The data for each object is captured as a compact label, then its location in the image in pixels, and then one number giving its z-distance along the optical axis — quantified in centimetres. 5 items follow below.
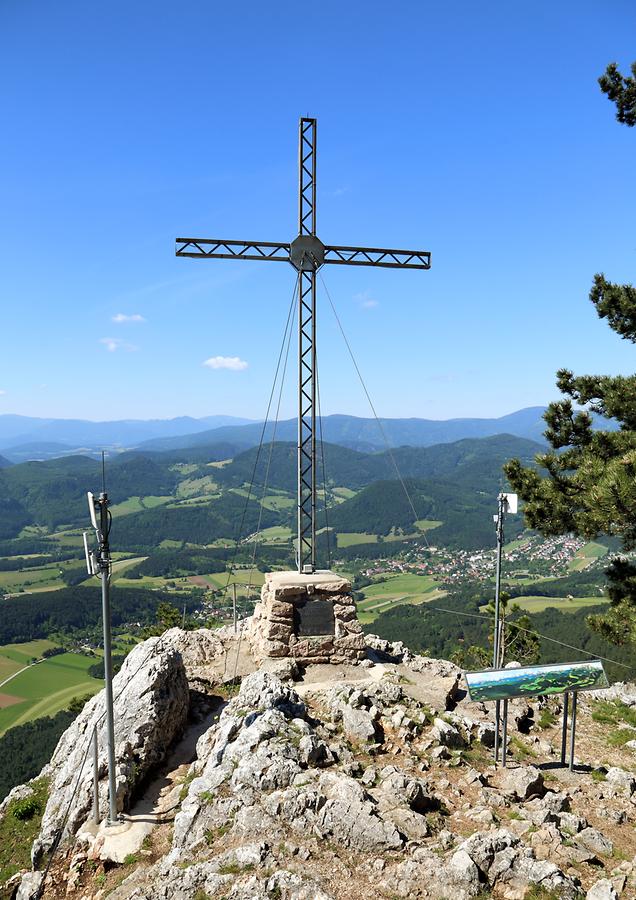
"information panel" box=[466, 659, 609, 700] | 1145
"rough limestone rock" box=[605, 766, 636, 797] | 1172
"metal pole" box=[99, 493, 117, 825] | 1087
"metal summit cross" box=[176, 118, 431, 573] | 1671
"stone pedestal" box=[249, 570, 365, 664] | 1641
